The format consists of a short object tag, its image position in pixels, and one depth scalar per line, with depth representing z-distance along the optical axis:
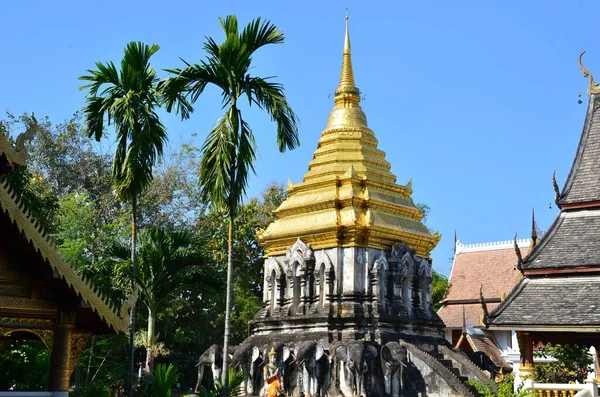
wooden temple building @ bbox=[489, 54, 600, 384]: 15.13
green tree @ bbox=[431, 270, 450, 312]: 39.19
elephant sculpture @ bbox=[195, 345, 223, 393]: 23.29
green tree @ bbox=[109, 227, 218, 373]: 20.42
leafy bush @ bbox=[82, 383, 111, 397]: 11.48
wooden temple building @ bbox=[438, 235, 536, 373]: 33.78
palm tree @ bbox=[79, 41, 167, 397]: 16.33
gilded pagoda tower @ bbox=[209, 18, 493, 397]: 20.88
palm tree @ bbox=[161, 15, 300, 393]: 15.21
